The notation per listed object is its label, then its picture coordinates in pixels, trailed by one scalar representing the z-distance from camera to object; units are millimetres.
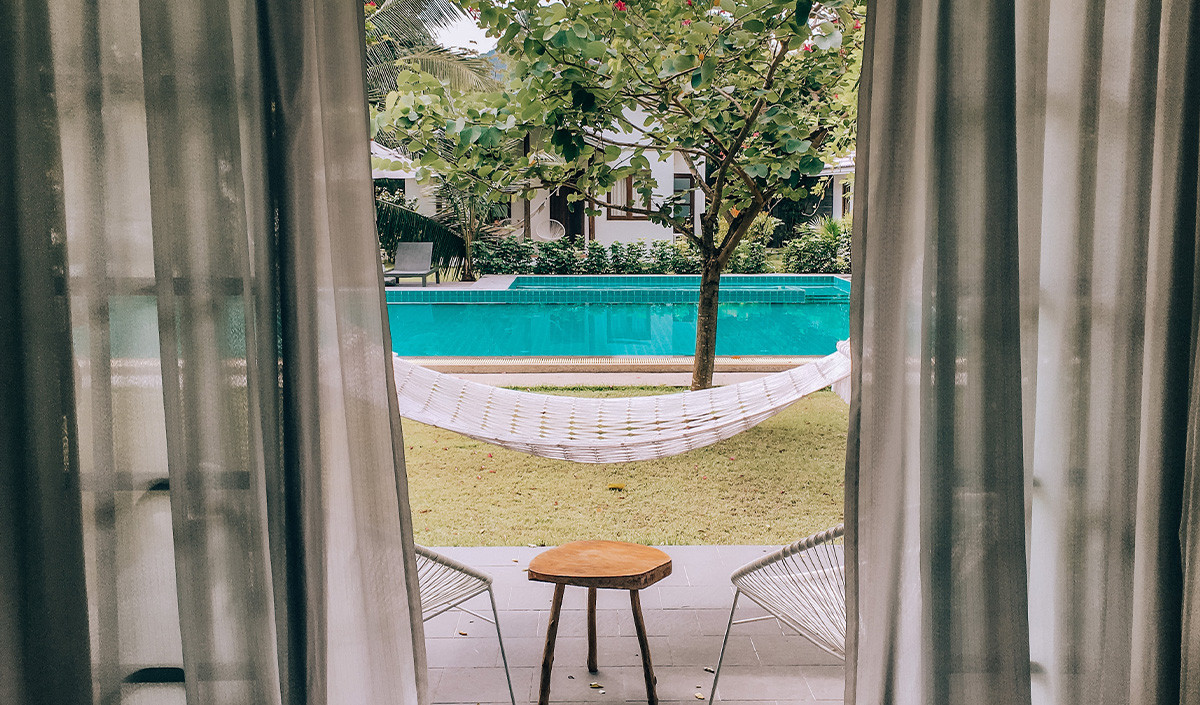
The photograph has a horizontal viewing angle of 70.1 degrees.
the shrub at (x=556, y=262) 11172
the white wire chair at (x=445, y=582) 1767
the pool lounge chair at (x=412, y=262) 10336
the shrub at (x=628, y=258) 11008
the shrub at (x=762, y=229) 10680
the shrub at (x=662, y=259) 10906
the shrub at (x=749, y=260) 10664
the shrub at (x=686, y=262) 10805
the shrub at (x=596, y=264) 11156
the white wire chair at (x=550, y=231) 12883
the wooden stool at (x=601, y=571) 1898
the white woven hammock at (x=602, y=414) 2777
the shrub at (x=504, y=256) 11227
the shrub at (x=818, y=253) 10836
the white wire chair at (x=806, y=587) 1672
